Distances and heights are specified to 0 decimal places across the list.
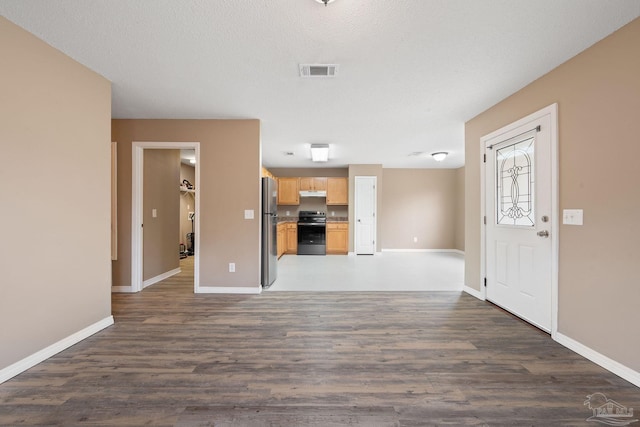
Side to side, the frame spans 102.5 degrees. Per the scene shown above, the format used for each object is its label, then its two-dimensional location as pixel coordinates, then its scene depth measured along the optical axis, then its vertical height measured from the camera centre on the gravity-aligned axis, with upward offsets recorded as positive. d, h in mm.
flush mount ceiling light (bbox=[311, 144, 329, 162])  4909 +1225
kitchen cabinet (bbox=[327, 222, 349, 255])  7082 -674
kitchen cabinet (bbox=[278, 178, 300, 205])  7352 +673
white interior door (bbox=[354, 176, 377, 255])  6984 -36
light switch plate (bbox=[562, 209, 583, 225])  2082 -17
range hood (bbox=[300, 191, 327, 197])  7375 +579
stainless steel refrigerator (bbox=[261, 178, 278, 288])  3734 -298
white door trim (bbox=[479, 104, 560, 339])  2264 +9
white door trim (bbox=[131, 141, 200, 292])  3533 +100
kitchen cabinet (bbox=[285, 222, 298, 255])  7195 -714
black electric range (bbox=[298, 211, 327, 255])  6965 -664
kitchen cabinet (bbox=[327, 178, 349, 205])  7293 +671
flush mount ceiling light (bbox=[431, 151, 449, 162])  5459 +1255
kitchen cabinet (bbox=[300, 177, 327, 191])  7309 +841
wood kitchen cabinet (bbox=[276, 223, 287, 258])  6312 -647
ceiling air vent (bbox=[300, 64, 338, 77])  2270 +1300
